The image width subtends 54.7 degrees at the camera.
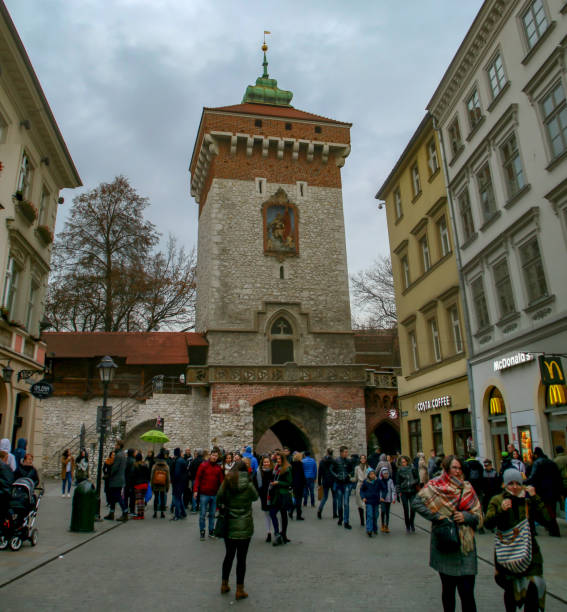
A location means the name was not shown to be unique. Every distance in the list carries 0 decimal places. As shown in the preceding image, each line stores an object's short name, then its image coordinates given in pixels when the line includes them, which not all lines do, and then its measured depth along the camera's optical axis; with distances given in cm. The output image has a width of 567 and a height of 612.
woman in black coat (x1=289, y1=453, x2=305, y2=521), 1359
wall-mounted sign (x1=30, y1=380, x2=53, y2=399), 1468
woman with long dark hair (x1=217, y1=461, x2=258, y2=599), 618
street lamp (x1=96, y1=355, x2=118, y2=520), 1350
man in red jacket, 1034
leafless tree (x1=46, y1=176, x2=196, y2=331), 3316
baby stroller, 850
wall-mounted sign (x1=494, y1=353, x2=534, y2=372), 1317
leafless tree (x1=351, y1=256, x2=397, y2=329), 3647
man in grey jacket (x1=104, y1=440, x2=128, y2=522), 1265
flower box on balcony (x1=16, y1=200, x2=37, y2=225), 1533
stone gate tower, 2808
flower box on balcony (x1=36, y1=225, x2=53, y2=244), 1738
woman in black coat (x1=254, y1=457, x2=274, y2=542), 1061
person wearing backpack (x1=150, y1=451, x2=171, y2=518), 1362
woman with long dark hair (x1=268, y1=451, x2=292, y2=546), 973
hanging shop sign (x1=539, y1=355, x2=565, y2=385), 1158
